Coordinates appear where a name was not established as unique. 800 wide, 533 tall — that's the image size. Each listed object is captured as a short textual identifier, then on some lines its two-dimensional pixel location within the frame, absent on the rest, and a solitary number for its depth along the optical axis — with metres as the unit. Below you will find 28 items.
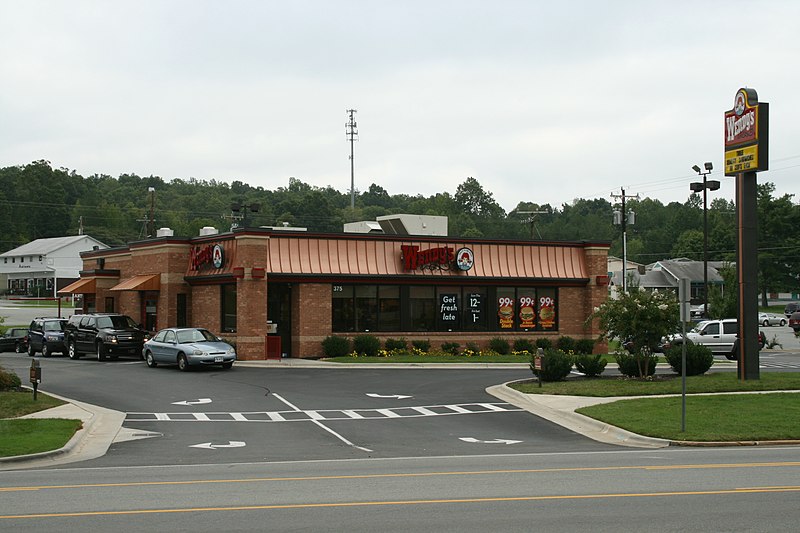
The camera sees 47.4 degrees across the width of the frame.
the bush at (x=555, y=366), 28.25
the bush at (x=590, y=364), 29.30
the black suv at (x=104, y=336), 38.31
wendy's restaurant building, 38.16
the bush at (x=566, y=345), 41.69
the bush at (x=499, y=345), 41.25
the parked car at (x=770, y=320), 80.12
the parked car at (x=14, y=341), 47.41
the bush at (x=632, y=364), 28.19
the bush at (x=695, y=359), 28.81
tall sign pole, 26.38
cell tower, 119.93
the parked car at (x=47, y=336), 41.38
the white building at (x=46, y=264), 102.12
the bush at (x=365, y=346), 38.72
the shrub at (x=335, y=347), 38.28
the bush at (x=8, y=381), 25.34
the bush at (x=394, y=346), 39.56
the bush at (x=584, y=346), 41.32
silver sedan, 32.91
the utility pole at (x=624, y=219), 58.34
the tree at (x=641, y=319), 27.69
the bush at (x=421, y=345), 39.97
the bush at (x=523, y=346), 41.78
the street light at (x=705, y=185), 50.34
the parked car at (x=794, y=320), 63.58
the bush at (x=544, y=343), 41.22
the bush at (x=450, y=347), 40.56
